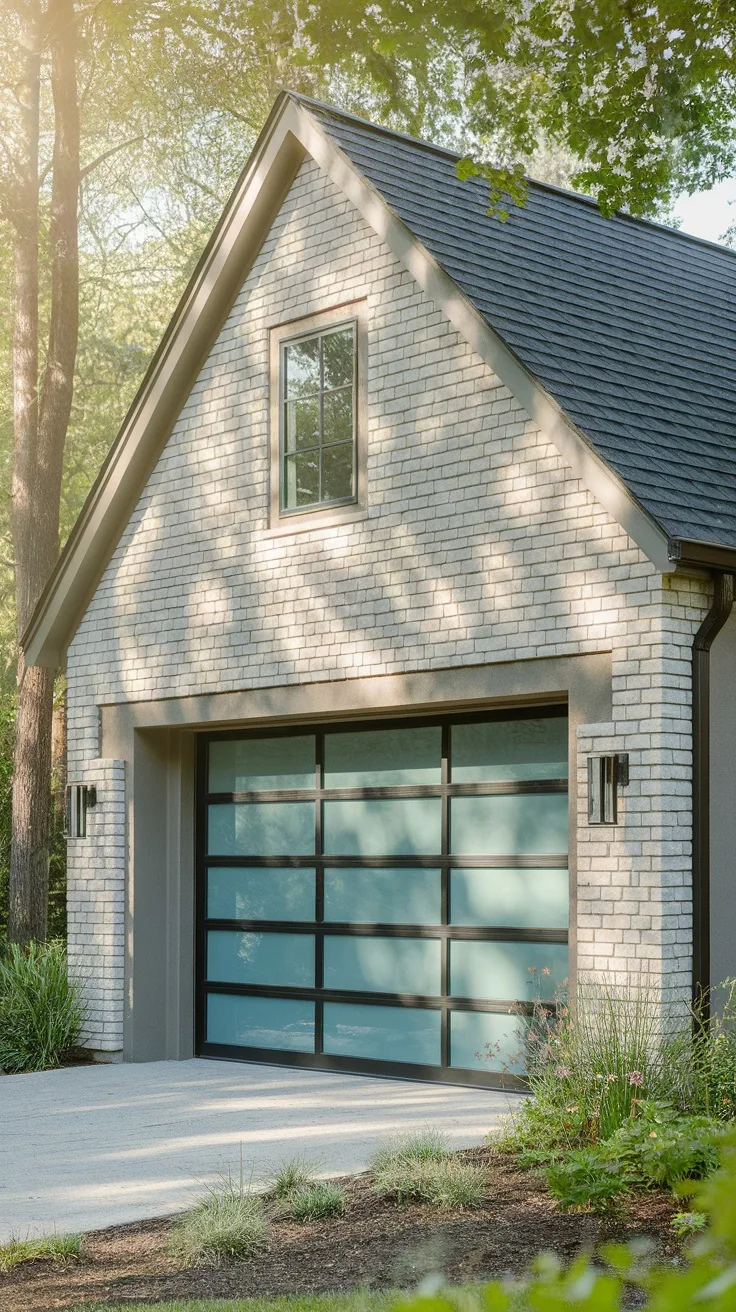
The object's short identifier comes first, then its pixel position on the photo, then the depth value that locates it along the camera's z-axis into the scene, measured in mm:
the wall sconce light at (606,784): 8914
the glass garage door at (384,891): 10258
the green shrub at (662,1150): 6570
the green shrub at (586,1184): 6391
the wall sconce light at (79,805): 13047
